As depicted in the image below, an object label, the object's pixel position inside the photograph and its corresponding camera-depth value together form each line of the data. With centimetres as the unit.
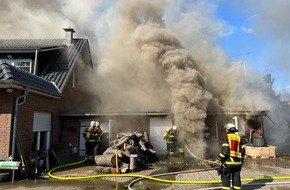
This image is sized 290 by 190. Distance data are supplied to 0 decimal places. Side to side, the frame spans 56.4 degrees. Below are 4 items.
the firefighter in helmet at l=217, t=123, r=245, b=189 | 602
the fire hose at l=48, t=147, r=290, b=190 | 723
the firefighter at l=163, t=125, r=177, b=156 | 1242
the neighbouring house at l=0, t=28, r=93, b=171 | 875
